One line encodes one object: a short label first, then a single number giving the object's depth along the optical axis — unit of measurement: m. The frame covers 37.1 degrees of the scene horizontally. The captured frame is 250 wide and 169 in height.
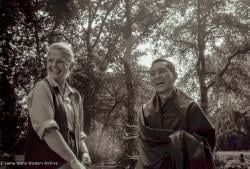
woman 2.38
